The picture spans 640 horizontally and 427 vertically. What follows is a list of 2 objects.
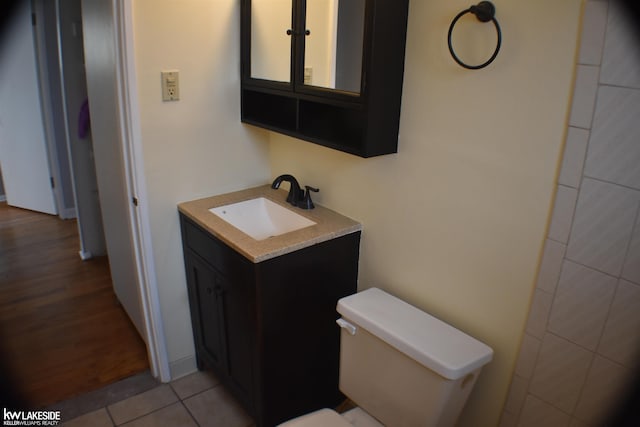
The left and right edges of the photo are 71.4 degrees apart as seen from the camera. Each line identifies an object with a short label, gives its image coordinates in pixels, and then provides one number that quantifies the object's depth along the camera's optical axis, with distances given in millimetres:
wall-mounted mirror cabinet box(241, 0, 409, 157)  1337
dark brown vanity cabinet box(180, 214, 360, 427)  1560
